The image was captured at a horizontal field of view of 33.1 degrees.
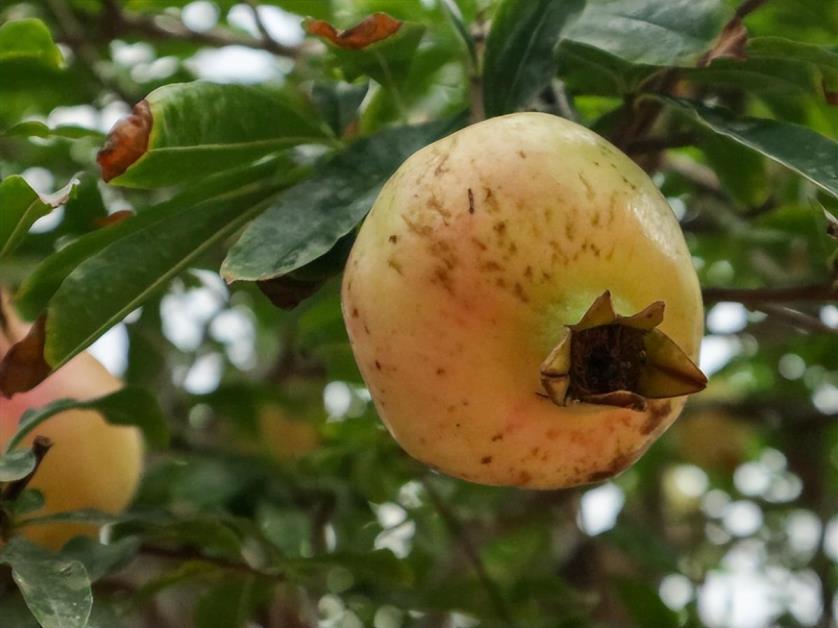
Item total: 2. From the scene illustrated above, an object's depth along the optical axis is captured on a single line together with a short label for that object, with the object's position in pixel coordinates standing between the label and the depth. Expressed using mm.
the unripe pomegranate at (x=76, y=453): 419
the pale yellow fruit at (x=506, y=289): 282
